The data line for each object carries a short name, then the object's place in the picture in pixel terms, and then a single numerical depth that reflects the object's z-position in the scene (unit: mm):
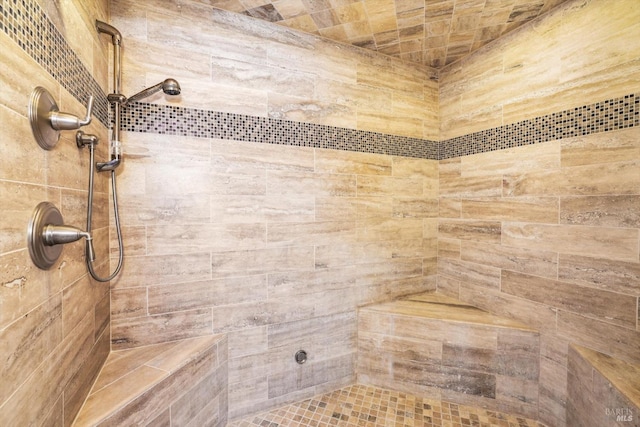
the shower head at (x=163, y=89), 1534
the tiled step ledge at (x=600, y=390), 1281
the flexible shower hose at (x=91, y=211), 1259
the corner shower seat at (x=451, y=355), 1922
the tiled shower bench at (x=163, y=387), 1222
